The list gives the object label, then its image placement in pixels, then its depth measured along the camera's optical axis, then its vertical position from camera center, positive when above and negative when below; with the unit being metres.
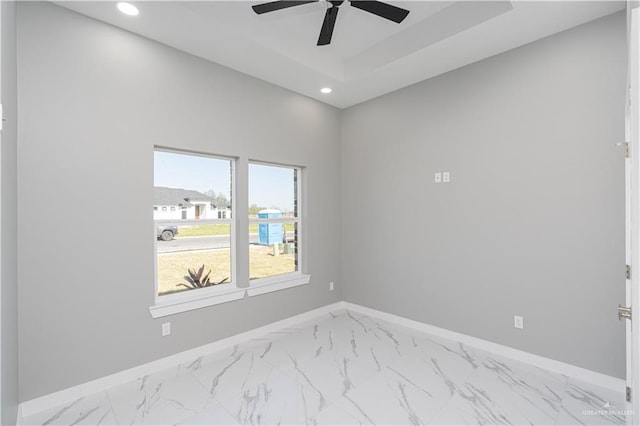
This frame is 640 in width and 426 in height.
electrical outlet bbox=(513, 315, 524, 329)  2.77 -1.01
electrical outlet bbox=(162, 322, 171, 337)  2.69 -1.03
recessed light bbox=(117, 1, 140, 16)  2.22 +1.52
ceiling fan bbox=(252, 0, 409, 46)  2.22 +1.52
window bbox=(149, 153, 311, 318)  2.87 -0.20
